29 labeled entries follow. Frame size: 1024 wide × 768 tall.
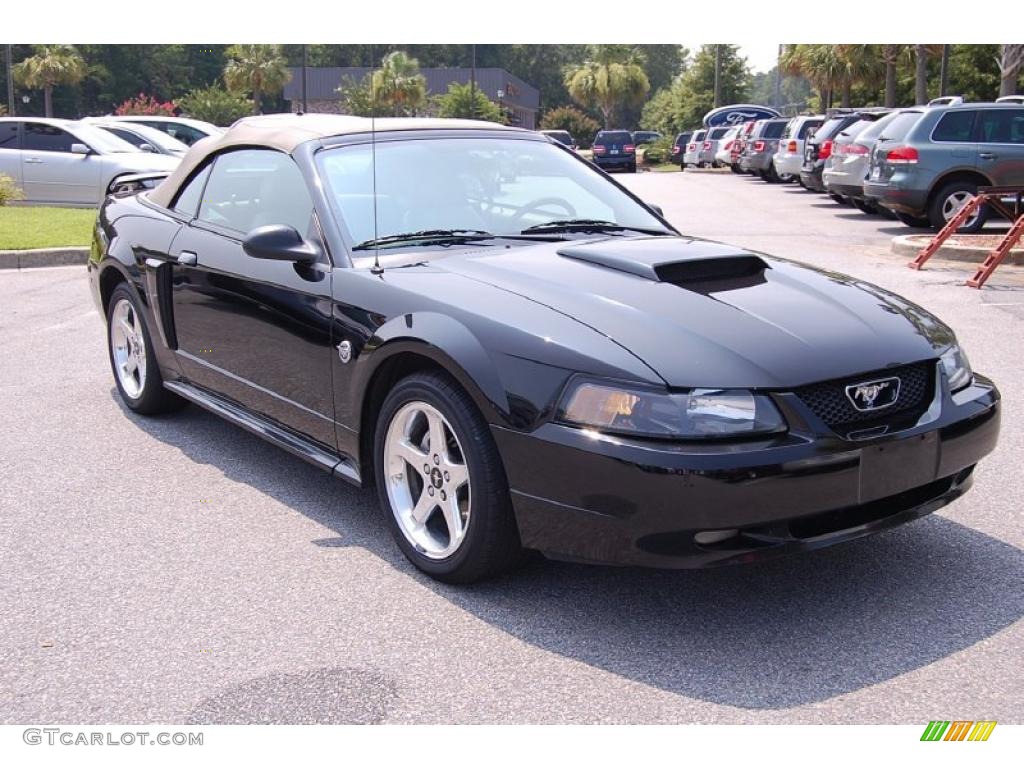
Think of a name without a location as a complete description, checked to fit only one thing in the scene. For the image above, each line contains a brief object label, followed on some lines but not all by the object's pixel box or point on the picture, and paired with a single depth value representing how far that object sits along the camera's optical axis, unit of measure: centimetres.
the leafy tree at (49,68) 6756
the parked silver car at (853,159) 1739
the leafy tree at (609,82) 8925
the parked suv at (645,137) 6828
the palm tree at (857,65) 4544
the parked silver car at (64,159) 1659
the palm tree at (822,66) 4700
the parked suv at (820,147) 2167
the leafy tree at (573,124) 7706
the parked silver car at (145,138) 1805
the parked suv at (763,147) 3114
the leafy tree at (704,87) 7369
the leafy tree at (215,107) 5922
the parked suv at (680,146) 5349
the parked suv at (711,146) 4261
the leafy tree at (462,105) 5492
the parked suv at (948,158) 1516
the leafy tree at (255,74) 6556
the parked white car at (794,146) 2531
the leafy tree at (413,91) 5858
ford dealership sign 5009
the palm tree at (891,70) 3859
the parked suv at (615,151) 4569
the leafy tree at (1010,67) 2652
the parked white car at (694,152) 4422
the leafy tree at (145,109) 4527
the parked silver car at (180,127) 2145
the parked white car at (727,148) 3657
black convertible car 331
